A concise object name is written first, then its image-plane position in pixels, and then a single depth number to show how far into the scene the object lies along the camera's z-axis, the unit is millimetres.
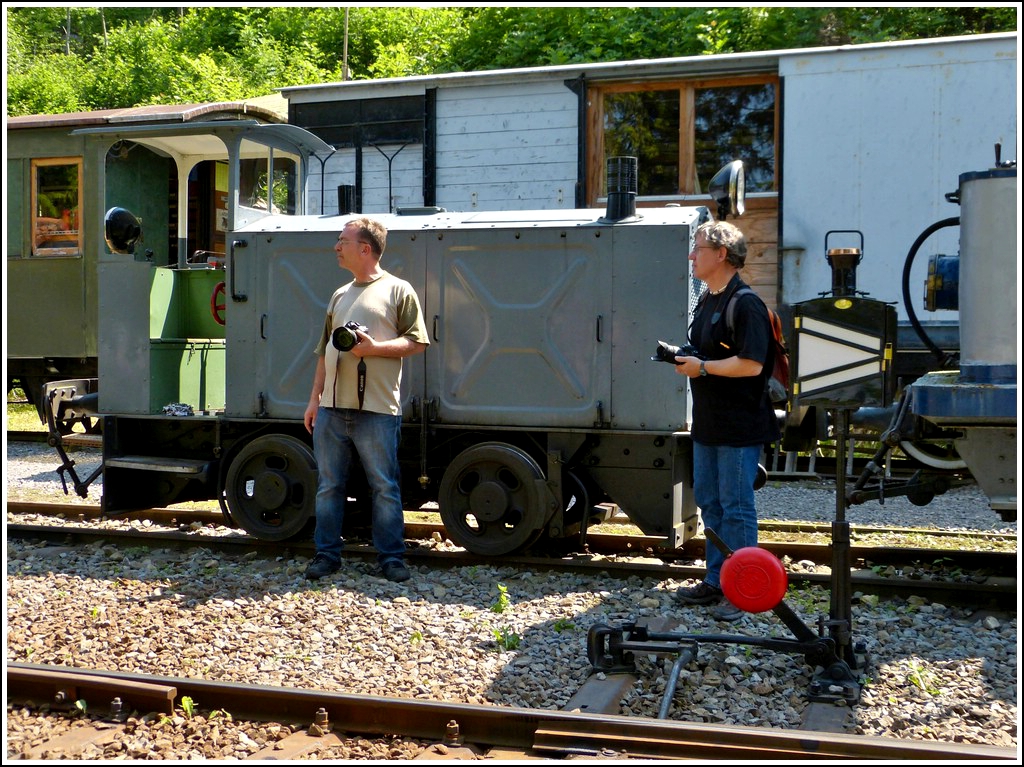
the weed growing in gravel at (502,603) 5457
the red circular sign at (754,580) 3953
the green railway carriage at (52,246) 11977
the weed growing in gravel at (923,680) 4188
